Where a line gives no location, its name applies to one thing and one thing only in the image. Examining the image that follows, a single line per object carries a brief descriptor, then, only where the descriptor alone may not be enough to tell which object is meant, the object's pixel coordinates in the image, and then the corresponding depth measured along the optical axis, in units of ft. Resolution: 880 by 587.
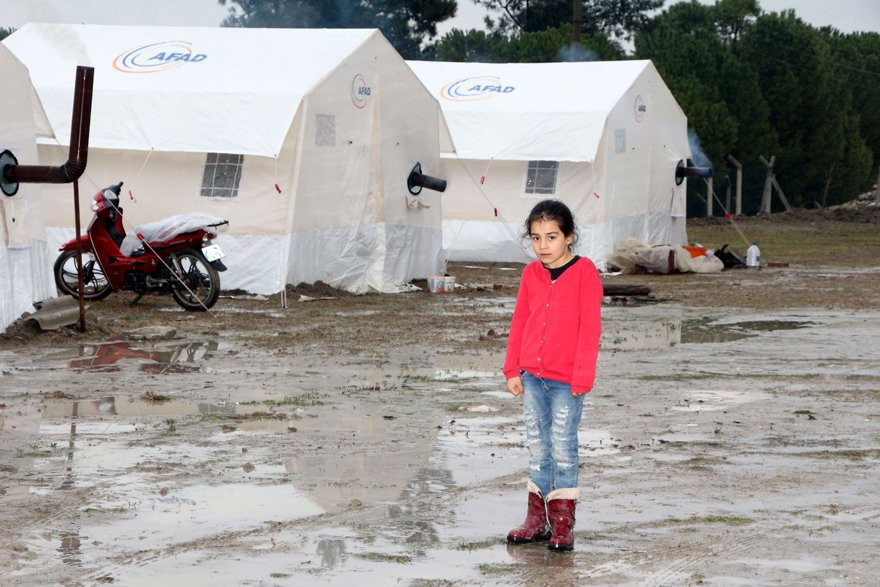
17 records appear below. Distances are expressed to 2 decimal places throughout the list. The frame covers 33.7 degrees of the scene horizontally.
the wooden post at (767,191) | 182.35
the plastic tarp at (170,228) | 54.39
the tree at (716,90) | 162.09
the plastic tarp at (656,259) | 83.10
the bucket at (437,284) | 68.90
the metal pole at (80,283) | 44.80
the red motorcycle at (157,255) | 54.24
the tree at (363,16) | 157.07
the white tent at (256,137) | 61.72
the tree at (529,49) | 170.09
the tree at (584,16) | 208.03
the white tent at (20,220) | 45.70
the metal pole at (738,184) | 169.27
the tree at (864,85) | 223.71
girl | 20.43
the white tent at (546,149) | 88.02
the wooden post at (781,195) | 180.35
